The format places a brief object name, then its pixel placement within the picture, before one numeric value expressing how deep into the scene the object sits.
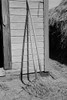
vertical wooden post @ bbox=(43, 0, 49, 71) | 5.37
